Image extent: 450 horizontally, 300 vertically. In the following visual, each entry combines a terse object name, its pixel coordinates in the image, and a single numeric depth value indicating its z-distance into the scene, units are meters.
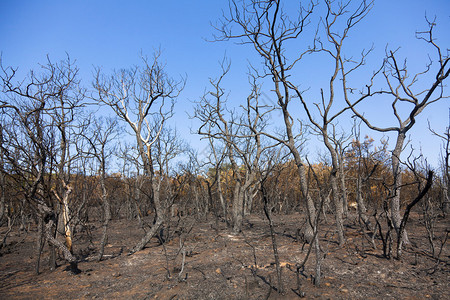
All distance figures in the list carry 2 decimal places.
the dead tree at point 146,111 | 8.22
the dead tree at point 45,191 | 5.59
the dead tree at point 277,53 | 5.62
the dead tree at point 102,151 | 6.94
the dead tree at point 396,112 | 6.12
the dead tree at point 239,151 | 10.41
